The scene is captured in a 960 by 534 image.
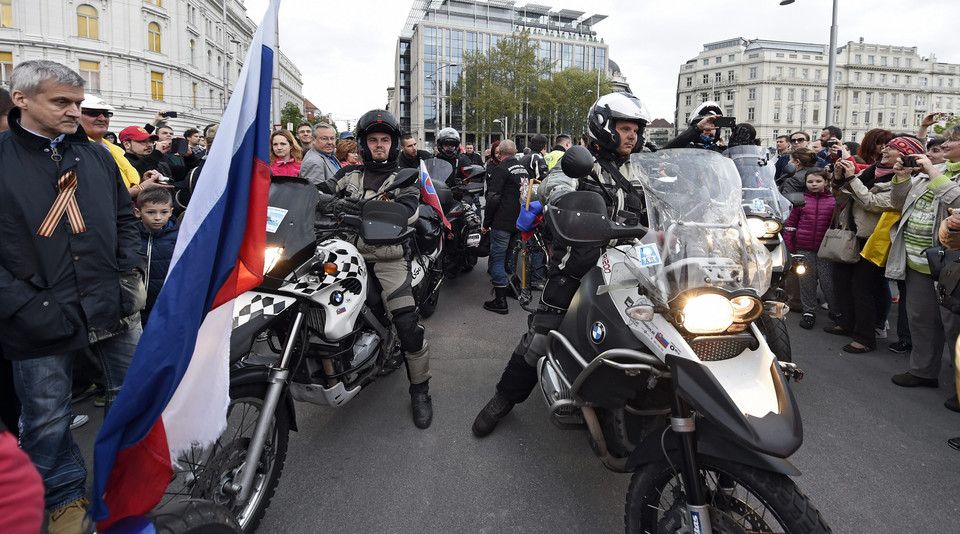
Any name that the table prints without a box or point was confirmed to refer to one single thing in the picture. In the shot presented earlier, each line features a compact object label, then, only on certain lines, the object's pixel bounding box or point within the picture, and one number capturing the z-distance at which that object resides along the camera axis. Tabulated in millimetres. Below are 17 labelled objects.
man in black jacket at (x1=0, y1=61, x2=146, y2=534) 2061
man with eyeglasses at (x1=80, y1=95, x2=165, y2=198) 3809
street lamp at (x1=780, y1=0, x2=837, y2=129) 12289
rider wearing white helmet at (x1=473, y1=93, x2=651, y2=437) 2604
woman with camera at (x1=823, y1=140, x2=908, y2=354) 4574
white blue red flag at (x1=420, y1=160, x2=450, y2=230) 3785
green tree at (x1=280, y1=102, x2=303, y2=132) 47406
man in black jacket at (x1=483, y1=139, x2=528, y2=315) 6332
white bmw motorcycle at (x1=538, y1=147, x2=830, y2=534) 1572
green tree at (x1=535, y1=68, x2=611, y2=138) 49991
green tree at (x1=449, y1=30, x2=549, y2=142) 43875
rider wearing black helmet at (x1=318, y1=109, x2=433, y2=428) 3195
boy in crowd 3344
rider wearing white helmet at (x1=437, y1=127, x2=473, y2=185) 7238
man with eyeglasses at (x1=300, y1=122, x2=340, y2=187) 5902
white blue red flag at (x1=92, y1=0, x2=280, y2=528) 1326
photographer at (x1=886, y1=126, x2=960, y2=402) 3709
